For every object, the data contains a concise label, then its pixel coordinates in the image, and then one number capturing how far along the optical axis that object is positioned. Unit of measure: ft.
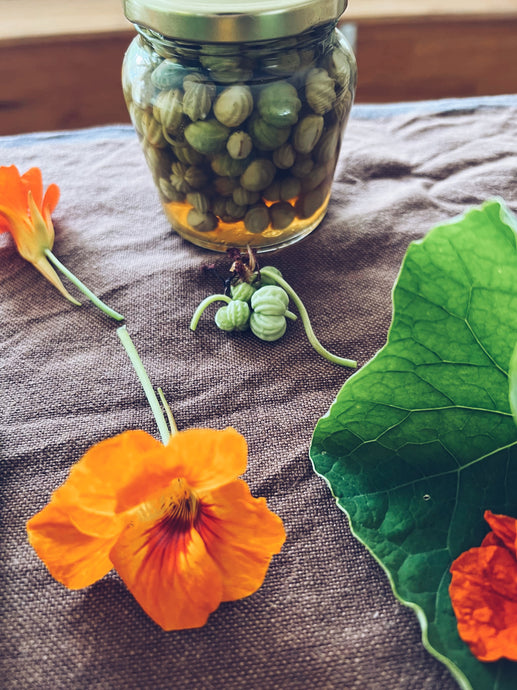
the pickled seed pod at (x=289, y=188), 1.37
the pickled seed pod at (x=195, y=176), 1.34
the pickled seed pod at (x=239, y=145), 1.26
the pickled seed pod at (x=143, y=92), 1.33
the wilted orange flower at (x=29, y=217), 1.43
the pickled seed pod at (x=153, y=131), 1.34
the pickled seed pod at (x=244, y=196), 1.35
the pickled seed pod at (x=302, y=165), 1.34
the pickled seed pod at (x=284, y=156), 1.29
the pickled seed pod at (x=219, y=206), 1.40
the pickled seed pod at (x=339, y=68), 1.34
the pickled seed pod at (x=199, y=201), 1.40
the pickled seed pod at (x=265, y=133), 1.26
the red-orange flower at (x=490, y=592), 0.84
